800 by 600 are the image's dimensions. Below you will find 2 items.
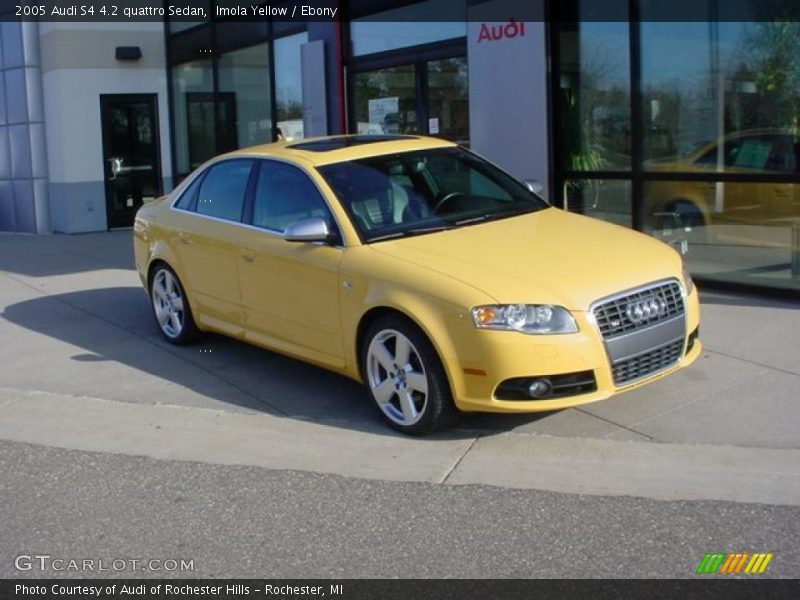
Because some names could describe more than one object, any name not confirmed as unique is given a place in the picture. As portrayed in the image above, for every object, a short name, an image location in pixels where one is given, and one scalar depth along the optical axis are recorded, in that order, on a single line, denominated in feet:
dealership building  28.89
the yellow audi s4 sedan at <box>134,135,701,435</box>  17.69
